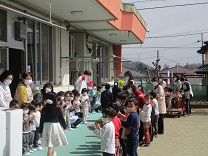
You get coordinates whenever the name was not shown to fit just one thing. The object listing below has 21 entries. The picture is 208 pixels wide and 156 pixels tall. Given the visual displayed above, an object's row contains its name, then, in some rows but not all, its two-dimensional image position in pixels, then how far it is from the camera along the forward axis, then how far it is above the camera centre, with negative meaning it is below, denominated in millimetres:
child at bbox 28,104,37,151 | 6371 -712
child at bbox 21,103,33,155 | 6234 -890
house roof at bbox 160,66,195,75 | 51038 +2445
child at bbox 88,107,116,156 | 5156 -785
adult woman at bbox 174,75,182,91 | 16034 +33
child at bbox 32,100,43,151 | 6579 -773
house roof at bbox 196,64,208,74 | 20752 +983
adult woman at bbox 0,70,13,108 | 6254 +53
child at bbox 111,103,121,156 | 5530 -829
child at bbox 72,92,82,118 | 9195 -497
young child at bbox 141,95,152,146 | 7747 -757
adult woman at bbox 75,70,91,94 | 11016 +123
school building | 8664 +1890
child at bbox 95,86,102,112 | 13052 -670
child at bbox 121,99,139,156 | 5949 -821
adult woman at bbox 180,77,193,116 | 14780 -360
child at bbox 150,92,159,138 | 8961 -792
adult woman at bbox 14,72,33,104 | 6887 -103
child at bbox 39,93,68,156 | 5719 -750
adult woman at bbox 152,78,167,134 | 9875 -625
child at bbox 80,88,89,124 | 10036 -556
